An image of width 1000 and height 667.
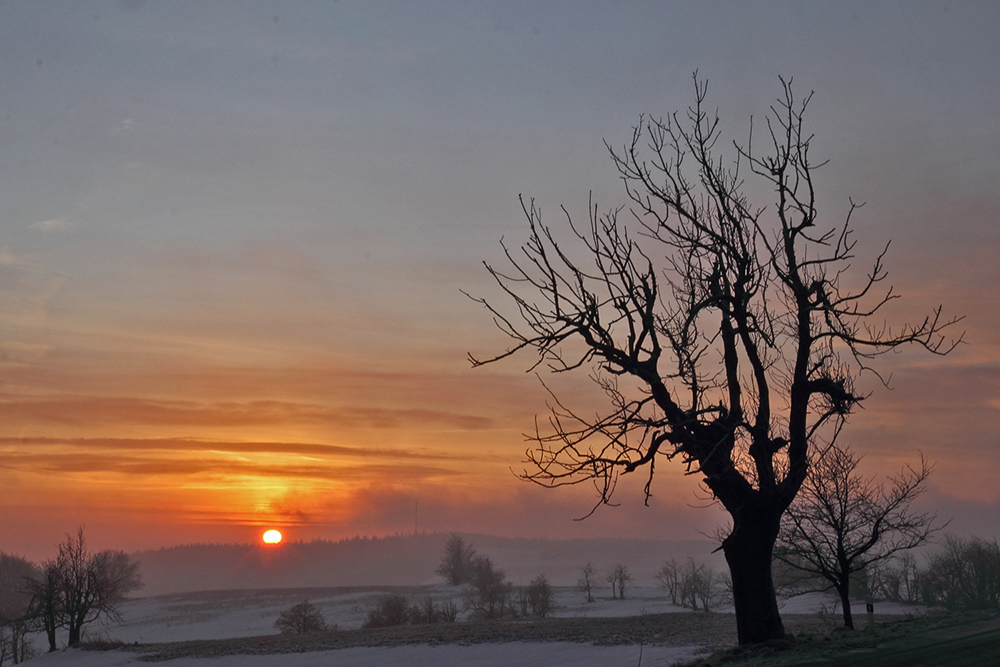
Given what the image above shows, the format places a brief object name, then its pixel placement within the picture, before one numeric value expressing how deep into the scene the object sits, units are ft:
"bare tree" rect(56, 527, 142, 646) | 145.89
